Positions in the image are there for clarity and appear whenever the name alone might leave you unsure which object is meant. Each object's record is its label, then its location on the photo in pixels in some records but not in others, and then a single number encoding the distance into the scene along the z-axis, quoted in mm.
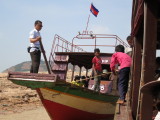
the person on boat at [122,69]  6949
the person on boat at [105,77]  10708
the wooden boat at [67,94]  6676
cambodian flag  15198
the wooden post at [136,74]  5547
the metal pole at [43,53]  6607
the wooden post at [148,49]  3424
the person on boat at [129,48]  8500
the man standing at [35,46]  6949
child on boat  9328
